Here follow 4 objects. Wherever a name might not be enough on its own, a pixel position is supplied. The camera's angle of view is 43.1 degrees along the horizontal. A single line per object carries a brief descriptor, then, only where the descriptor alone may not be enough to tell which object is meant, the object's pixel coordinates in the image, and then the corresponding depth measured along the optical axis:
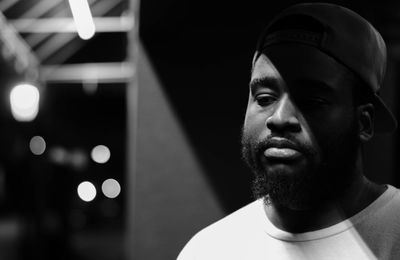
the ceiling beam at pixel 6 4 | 4.25
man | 1.44
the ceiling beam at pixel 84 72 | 6.64
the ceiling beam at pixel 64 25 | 4.88
